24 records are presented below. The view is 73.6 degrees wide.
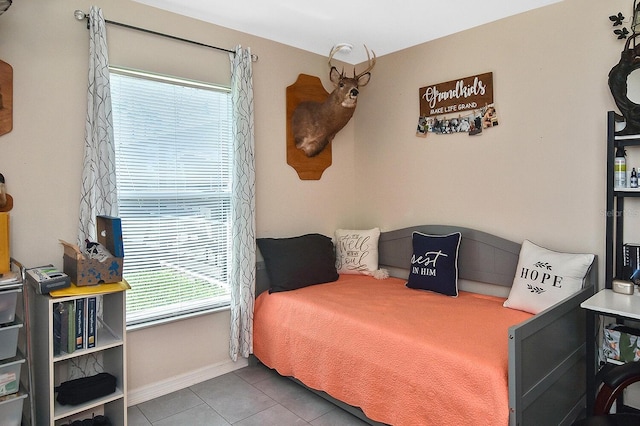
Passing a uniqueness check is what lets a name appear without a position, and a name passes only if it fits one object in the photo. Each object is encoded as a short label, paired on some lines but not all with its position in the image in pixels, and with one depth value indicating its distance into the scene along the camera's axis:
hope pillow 2.36
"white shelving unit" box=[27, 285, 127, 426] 1.98
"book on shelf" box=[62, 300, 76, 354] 2.05
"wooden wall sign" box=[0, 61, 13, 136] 2.17
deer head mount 3.31
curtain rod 2.39
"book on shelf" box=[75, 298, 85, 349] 2.08
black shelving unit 2.32
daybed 1.82
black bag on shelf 2.11
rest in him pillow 2.93
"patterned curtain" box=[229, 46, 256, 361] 3.01
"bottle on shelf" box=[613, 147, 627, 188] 2.34
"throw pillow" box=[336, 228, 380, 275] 3.51
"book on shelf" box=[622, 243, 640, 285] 2.28
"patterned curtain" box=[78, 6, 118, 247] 2.39
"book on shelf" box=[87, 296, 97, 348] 2.12
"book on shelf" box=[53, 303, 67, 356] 2.06
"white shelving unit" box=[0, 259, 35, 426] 1.90
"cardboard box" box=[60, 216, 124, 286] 2.08
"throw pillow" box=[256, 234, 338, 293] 3.12
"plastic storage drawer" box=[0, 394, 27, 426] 1.94
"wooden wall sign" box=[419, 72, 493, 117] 2.98
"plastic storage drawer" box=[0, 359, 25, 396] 1.92
